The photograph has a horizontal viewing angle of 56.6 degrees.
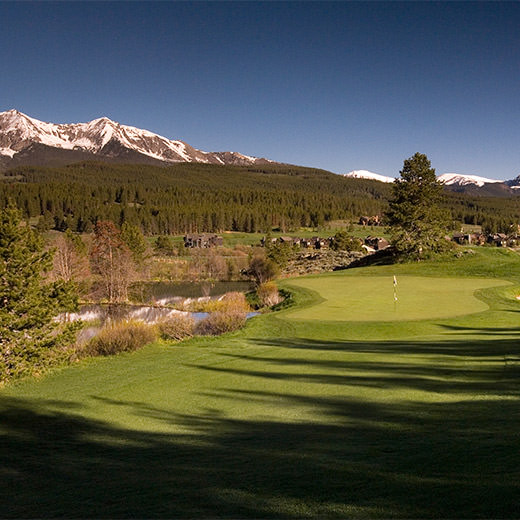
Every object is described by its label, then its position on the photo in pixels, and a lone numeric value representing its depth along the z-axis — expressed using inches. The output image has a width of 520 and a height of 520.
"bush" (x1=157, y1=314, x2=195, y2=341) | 1002.7
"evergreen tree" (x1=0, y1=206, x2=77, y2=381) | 691.4
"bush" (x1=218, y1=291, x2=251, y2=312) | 1269.4
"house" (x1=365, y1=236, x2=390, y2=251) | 4593.3
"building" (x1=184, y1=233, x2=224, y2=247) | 4975.4
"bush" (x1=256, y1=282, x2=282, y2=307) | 1395.2
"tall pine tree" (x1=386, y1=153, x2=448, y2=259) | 2058.3
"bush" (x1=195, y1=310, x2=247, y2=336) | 974.4
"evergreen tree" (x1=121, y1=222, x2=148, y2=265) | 3009.4
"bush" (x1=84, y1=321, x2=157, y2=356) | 803.4
